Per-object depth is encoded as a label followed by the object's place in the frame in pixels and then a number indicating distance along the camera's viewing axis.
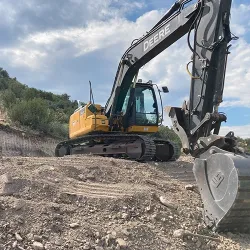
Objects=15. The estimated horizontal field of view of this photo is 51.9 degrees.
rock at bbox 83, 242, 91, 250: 2.50
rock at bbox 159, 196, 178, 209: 3.45
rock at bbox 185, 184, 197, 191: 4.28
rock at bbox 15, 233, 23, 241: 2.46
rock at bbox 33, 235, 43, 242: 2.48
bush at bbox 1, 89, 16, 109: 14.70
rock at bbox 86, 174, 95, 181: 4.16
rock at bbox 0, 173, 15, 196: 3.14
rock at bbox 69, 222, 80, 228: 2.71
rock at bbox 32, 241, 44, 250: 2.40
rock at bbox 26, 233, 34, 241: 2.48
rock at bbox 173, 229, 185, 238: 2.93
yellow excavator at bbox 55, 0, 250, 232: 2.97
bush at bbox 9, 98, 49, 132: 12.69
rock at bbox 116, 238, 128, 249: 2.59
